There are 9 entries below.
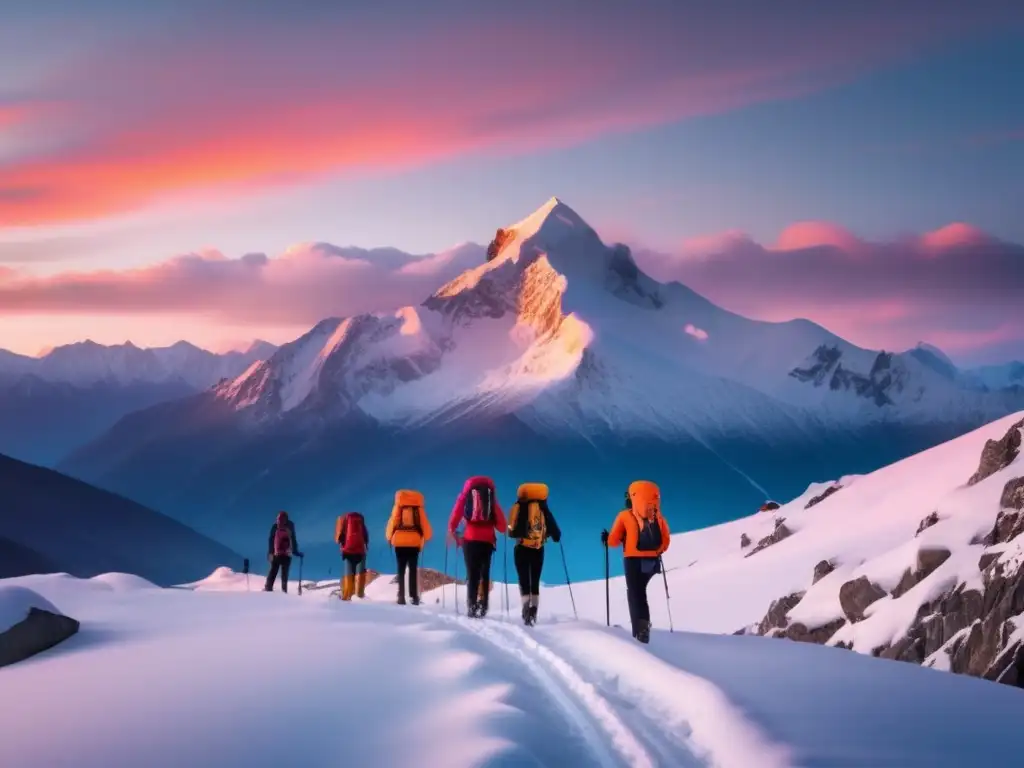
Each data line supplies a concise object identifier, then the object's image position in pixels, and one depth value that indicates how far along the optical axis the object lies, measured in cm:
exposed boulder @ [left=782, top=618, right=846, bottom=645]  3350
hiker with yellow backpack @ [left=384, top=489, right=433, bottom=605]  2259
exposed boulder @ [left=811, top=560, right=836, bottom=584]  3891
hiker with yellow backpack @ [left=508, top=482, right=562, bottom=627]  1814
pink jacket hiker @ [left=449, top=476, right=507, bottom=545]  1905
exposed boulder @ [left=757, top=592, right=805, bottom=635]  3866
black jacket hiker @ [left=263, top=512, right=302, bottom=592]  2715
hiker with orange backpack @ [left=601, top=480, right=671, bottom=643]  1564
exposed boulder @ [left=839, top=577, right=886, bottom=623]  3152
